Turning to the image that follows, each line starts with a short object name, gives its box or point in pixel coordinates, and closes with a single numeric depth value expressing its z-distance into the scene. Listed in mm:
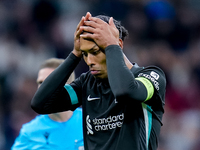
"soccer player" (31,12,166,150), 11075
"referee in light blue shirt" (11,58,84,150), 12187
